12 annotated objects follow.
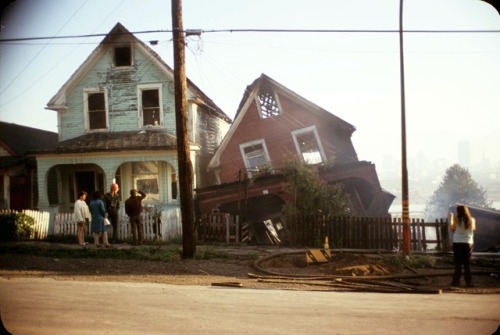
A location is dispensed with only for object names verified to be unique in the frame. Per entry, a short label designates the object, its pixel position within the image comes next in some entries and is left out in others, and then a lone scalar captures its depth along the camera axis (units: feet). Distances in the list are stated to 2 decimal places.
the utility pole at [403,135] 42.38
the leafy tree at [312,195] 52.54
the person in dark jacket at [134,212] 49.55
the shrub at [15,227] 50.67
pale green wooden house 66.69
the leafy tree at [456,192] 179.30
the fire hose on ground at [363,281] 27.86
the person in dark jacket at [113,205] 52.13
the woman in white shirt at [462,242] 29.53
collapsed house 66.69
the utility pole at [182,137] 39.04
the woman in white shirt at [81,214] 47.98
